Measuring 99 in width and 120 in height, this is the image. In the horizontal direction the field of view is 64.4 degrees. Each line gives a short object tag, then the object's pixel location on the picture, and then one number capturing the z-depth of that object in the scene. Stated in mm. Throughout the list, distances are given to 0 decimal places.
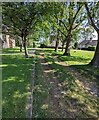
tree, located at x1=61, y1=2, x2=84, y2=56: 10270
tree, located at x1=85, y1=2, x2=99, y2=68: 5880
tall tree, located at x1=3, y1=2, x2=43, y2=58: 7150
